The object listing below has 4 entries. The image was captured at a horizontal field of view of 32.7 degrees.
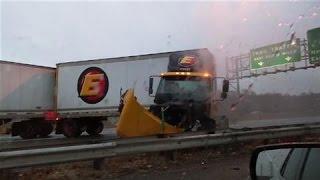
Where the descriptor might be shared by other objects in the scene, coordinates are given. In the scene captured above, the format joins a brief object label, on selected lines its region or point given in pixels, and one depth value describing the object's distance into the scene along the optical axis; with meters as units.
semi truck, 24.55
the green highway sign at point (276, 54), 35.89
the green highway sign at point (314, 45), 33.88
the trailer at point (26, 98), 26.88
